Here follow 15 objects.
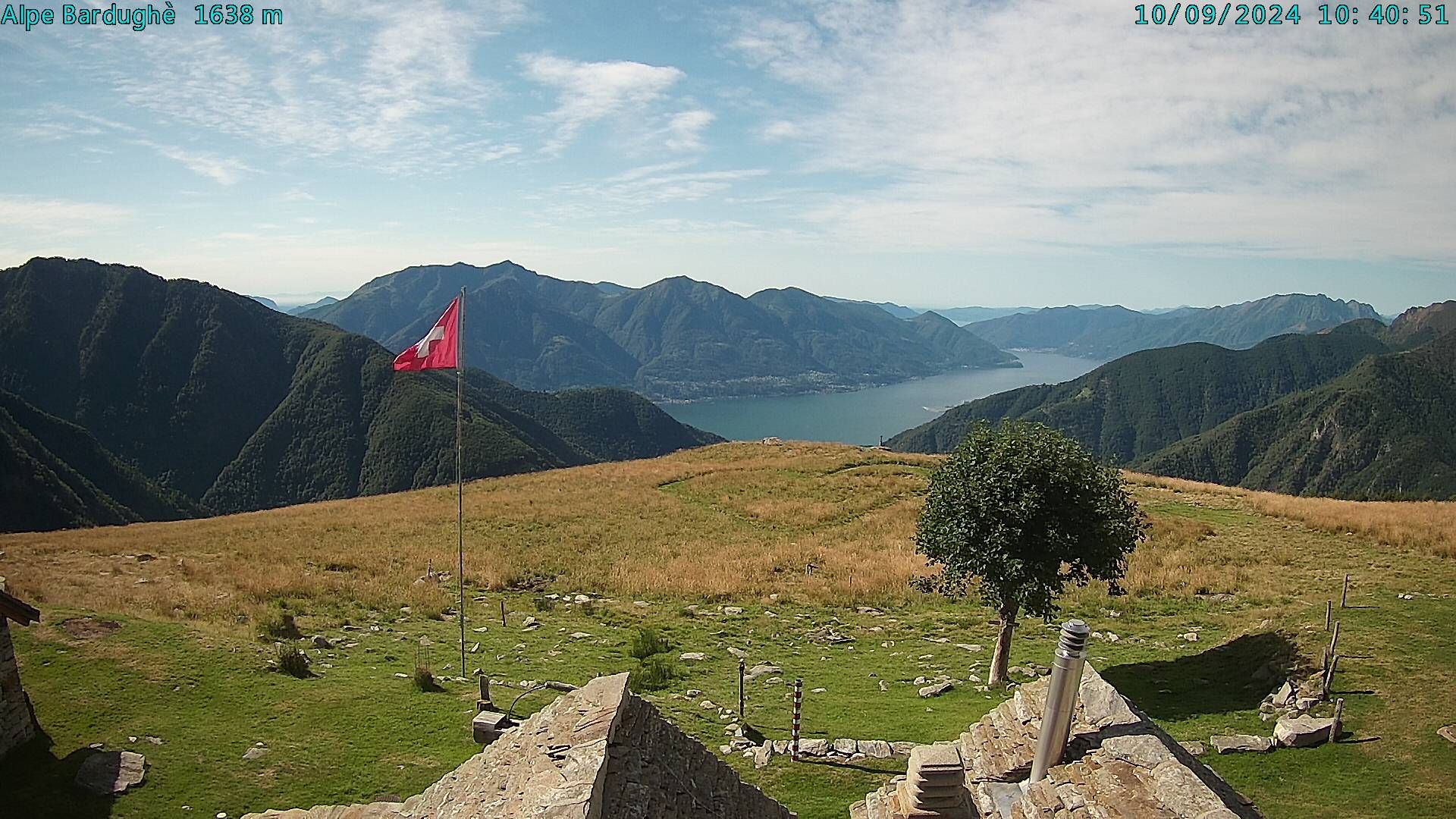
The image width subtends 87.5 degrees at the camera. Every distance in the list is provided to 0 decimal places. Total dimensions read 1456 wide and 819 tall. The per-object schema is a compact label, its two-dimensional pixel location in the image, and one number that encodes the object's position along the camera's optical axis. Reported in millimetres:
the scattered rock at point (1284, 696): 12945
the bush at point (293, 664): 13578
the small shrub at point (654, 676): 14633
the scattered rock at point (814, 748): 11625
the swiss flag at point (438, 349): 14828
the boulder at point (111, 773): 9578
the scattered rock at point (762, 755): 11336
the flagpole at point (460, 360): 13648
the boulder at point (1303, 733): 11523
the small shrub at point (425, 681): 13469
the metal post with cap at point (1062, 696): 6973
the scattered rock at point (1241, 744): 11547
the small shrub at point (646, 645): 16219
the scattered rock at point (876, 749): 11672
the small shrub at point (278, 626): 15641
